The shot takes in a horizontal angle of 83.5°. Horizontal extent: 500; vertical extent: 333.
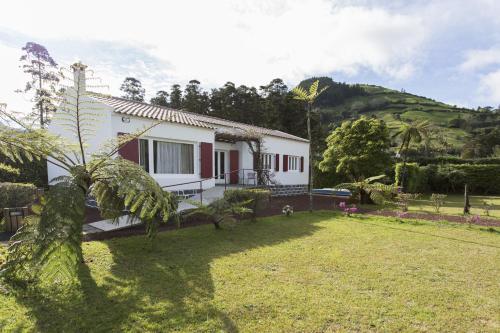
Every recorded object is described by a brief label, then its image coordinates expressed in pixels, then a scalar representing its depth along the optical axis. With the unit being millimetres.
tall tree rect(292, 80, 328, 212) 11438
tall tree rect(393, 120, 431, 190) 20812
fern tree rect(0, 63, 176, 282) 3770
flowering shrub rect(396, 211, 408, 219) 11367
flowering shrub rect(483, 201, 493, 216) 11891
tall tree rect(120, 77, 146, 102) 51188
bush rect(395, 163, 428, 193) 22725
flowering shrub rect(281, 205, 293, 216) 11594
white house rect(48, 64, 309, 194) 11562
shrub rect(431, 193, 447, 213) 12598
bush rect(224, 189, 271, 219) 9789
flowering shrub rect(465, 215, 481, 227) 9938
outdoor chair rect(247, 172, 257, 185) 18481
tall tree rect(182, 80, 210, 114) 38469
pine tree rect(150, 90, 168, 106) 45244
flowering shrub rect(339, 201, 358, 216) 11698
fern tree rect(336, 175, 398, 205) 12773
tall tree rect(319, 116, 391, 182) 17172
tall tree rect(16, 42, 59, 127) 26719
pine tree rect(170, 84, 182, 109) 41531
